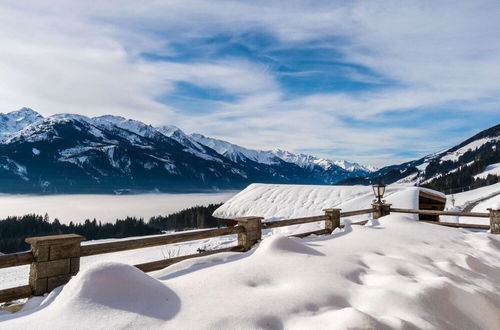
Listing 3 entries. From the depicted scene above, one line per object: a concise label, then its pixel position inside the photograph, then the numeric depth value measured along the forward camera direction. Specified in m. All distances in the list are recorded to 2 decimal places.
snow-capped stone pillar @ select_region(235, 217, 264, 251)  7.38
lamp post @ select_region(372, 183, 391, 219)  12.52
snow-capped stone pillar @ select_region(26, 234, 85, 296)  4.50
